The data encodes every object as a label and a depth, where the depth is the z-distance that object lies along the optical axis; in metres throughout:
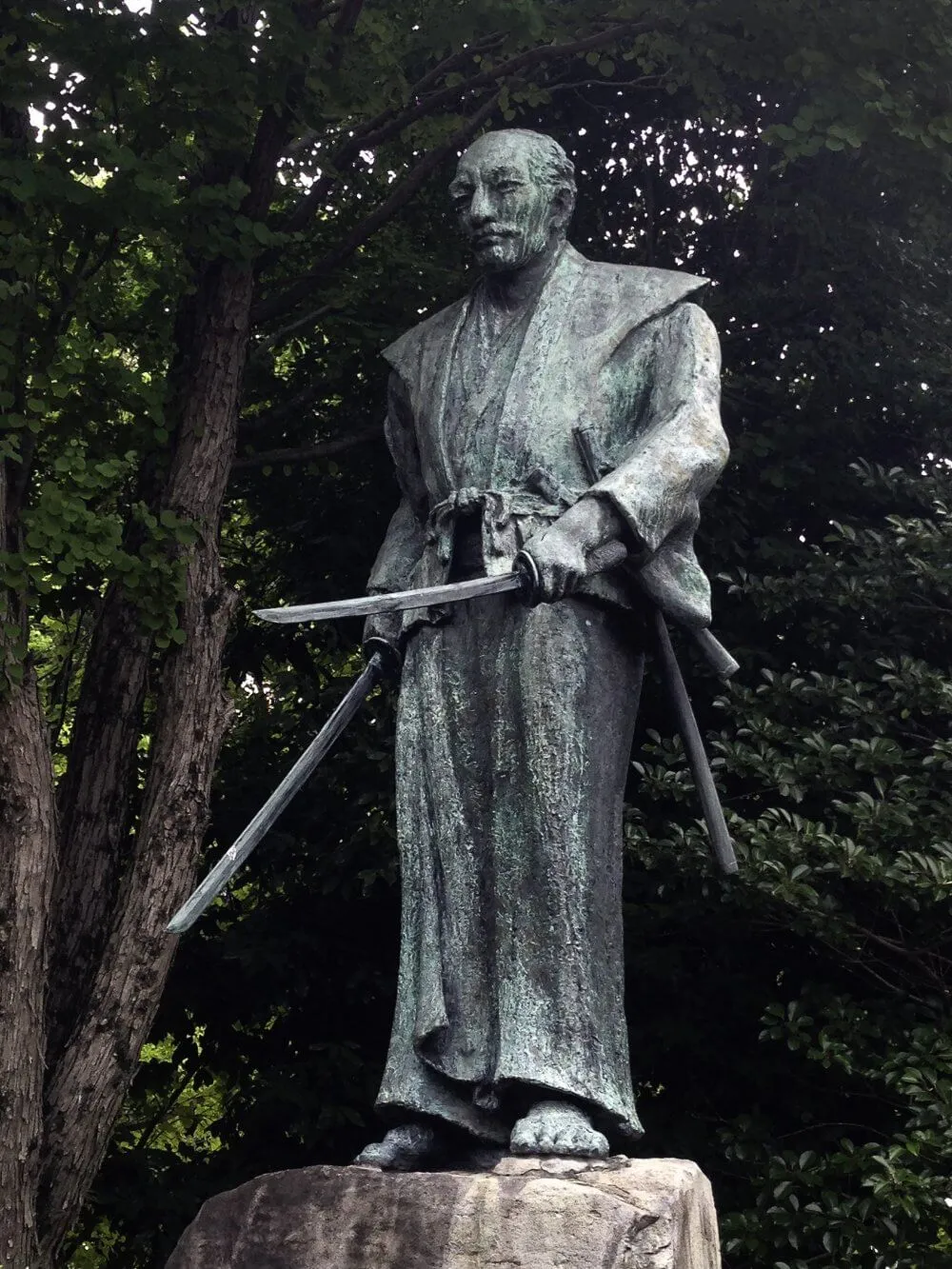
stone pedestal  3.88
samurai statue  4.39
